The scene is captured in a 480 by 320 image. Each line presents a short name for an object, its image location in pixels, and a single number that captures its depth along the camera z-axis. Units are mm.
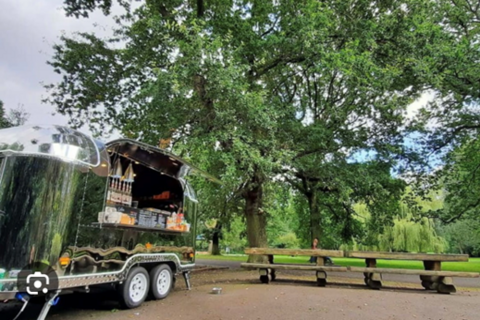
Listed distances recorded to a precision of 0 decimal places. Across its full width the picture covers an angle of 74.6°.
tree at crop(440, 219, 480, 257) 31516
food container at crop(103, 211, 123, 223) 5492
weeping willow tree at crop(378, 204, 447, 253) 23062
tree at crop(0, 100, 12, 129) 15652
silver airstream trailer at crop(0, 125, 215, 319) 4285
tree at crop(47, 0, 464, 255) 9188
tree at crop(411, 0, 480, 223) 11820
